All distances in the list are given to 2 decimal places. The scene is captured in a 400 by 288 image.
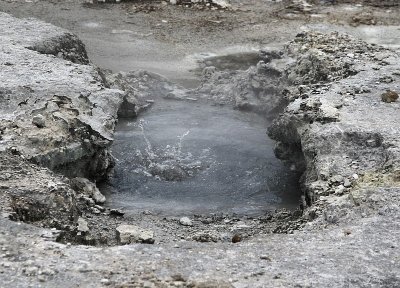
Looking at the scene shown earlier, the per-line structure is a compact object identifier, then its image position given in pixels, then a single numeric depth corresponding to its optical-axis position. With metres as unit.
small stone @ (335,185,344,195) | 12.60
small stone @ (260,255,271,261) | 10.18
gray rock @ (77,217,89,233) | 12.31
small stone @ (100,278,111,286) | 9.41
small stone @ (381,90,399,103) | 15.76
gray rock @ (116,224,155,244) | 11.69
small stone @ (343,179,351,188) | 12.76
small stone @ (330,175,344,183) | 13.01
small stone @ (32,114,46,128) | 14.29
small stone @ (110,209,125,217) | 14.64
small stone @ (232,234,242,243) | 11.69
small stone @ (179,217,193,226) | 14.51
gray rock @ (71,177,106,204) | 14.96
